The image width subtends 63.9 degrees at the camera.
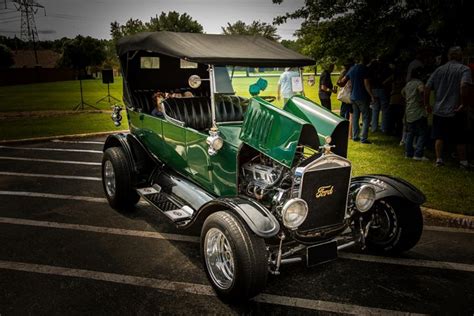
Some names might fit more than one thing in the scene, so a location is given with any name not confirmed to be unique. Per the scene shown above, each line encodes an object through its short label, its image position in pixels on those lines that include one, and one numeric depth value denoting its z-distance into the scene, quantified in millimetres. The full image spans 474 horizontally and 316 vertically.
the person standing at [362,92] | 8773
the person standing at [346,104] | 9859
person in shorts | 6332
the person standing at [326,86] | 10390
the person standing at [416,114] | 7152
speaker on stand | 14414
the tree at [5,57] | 52444
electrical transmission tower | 72750
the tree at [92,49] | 52956
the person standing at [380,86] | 9570
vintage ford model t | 3100
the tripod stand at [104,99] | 18422
